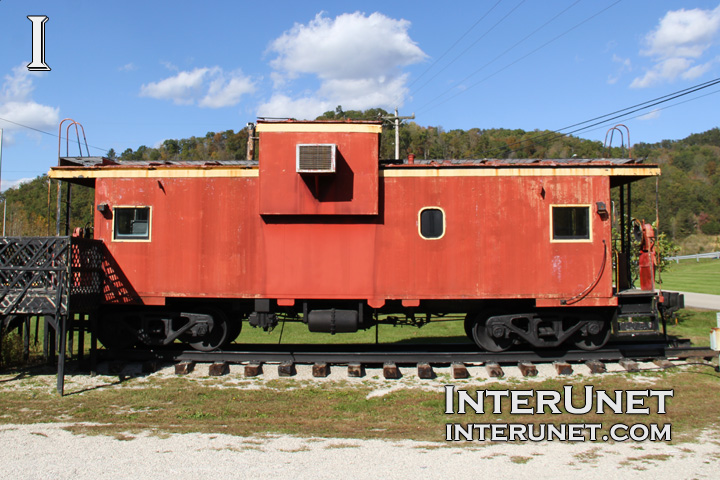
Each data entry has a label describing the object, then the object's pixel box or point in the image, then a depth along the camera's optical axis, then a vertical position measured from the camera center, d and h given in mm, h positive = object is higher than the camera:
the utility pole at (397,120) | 30469 +8756
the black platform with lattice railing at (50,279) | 8250 -213
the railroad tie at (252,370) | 9070 -1776
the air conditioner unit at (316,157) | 8750 +1823
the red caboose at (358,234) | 9195 +600
